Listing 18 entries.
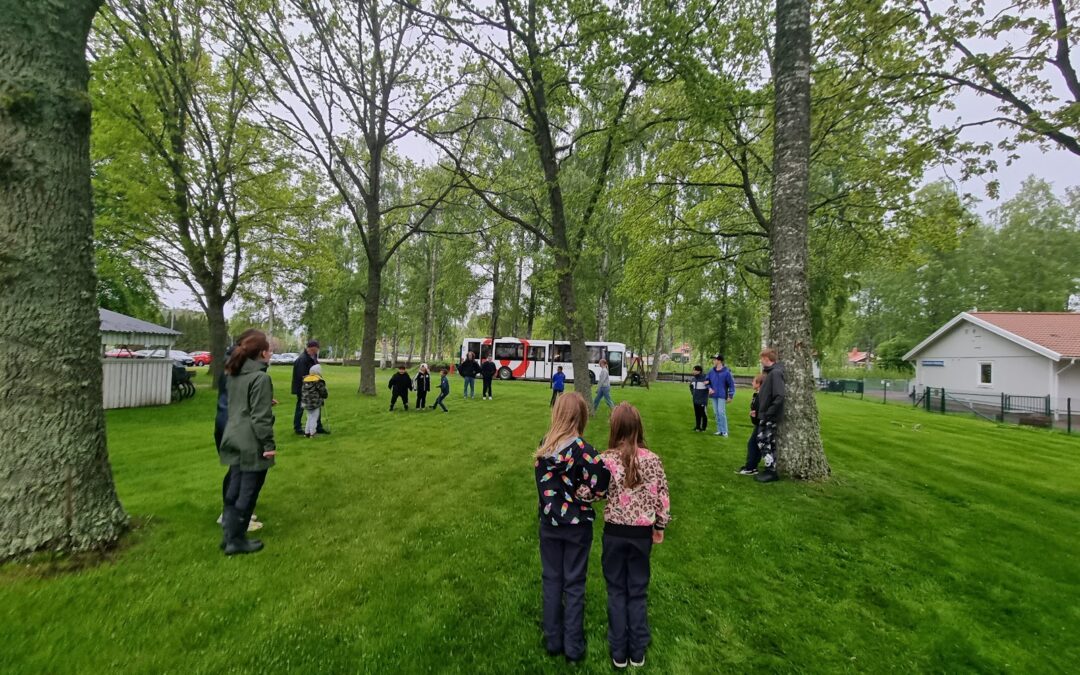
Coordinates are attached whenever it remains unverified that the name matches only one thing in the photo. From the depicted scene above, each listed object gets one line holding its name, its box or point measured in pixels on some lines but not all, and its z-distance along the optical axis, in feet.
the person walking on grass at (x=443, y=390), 42.93
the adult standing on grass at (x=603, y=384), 40.37
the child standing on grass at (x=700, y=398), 34.01
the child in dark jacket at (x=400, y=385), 40.81
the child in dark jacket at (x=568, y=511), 8.60
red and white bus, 93.61
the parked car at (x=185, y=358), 116.29
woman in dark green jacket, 12.33
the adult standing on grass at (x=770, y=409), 19.97
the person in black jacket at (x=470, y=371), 54.16
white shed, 38.11
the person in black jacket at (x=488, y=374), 53.53
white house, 66.13
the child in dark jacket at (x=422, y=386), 42.47
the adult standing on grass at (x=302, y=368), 28.48
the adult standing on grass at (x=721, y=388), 31.48
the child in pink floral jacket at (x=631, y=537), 8.59
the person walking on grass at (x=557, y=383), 46.39
